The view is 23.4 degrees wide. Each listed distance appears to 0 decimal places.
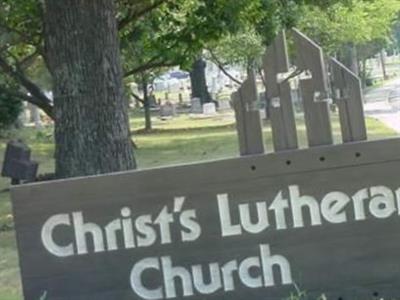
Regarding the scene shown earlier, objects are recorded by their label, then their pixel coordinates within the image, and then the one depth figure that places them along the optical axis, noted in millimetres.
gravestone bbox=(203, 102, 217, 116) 50175
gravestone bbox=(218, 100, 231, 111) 53856
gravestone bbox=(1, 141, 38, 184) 17109
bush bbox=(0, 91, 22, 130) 30828
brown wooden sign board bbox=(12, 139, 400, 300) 4824
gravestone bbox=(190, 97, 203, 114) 51562
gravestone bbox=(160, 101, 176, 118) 50594
